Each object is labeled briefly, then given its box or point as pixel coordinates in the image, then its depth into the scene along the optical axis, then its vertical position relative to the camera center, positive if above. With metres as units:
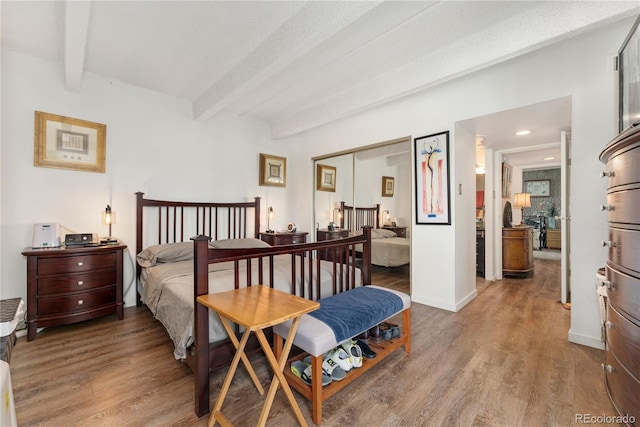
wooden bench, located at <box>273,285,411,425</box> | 1.43 -0.82
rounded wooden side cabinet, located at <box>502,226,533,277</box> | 4.44 -0.61
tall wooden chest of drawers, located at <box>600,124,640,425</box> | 1.14 -0.27
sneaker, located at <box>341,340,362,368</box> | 1.74 -0.92
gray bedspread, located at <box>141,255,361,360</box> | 1.73 -0.59
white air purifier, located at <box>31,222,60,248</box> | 2.50 -0.21
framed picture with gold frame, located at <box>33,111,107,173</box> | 2.68 +0.73
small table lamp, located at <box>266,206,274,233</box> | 4.46 -0.04
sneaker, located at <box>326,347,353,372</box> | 1.69 -0.92
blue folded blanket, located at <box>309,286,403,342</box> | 1.60 -0.64
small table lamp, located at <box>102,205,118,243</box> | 2.93 -0.04
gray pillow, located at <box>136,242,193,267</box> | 2.85 -0.44
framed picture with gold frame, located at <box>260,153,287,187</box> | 4.45 +0.74
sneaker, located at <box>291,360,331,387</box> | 1.60 -0.98
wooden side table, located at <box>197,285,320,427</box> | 1.23 -0.48
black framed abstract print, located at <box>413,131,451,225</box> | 3.08 +0.42
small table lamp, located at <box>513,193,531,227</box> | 5.17 +0.28
